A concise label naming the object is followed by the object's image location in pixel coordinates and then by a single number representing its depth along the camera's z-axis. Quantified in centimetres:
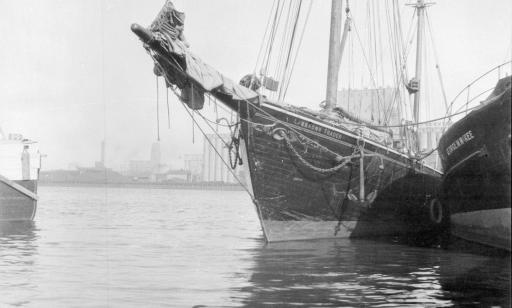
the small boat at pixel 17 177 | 2405
